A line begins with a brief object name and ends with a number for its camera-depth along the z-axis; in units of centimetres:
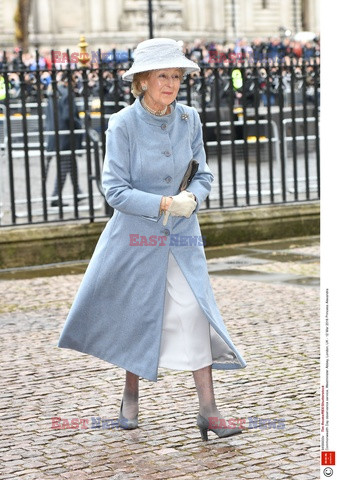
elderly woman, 755
